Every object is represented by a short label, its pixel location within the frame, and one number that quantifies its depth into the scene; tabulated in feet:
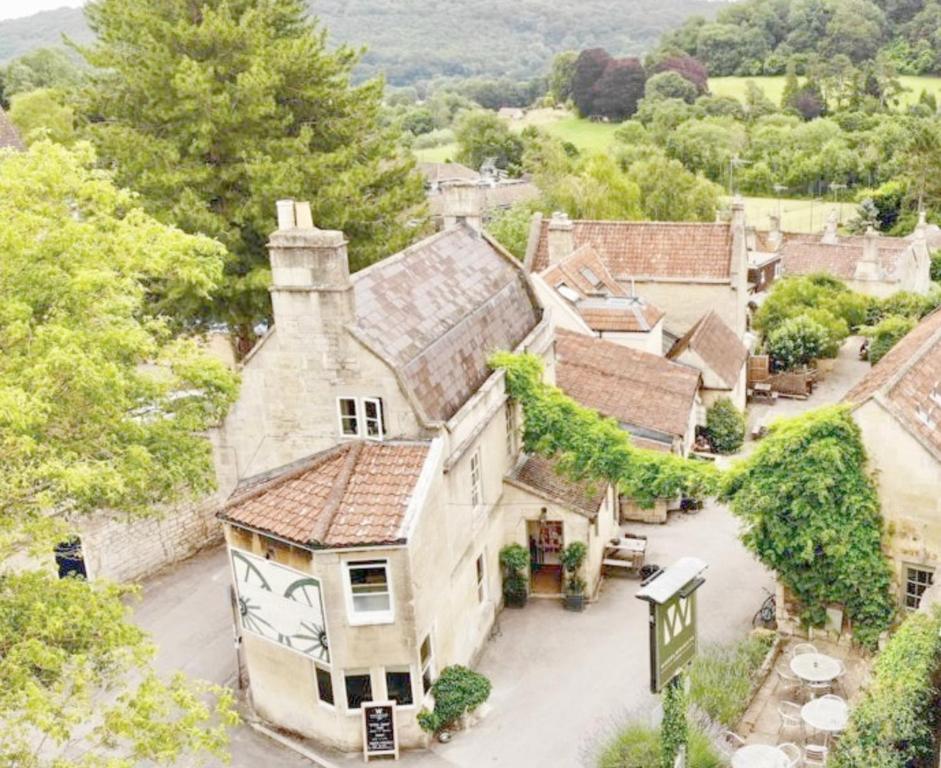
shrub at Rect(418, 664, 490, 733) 68.80
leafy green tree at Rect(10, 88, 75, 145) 202.30
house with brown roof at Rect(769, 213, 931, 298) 197.98
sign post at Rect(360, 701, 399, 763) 67.41
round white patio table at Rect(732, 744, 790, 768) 59.47
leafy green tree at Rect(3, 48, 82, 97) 284.61
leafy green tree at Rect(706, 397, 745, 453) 128.69
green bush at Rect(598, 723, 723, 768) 59.72
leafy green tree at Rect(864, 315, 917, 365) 158.20
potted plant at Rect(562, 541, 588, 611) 85.92
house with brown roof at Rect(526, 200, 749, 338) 151.43
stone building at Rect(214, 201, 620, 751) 65.87
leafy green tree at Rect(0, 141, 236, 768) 43.11
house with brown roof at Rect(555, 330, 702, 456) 110.63
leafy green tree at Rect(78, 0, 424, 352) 104.27
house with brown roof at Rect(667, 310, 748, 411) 133.39
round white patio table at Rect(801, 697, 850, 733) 62.55
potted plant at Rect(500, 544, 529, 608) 86.62
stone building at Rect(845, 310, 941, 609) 71.56
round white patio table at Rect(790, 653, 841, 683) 68.44
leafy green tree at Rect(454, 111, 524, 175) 398.01
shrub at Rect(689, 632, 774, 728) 67.56
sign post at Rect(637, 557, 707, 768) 43.29
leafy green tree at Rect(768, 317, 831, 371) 155.43
